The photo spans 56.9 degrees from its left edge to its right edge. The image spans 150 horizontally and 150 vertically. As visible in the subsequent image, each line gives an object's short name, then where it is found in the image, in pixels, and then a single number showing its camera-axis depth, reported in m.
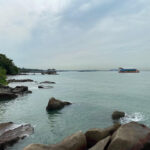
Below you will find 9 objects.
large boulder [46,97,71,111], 18.08
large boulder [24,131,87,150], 6.23
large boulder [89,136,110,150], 5.98
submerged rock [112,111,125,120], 14.50
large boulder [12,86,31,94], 32.12
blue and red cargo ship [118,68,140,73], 196.21
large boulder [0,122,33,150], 8.84
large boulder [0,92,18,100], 25.45
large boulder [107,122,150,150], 5.68
